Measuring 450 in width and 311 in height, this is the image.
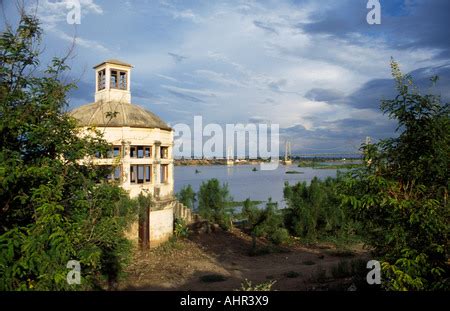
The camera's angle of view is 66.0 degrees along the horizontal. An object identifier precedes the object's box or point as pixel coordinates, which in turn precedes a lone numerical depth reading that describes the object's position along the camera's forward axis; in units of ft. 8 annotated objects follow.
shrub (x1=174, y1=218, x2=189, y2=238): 77.51
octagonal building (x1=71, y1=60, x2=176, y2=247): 66.54
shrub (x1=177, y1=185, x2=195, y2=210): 113.50
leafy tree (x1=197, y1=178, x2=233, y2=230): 100.12
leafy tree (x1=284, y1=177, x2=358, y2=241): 95.91
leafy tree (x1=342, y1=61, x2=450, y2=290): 21.50
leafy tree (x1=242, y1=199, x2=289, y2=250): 88.28
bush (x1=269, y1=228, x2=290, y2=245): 87.66
